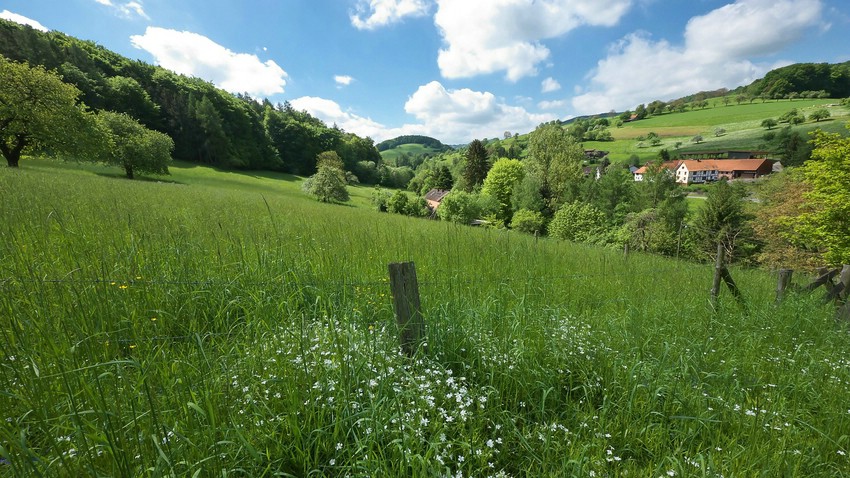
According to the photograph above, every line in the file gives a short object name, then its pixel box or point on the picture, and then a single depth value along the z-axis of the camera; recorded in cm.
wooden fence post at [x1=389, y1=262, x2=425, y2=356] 282
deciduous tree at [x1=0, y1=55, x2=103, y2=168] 2328
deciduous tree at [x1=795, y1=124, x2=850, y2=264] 1588
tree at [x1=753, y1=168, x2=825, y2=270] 2014
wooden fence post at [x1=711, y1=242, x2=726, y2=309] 507
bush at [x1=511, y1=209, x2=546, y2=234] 3750
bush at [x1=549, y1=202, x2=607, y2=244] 3105
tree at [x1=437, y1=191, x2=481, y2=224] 3903
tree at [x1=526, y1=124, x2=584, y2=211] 4275
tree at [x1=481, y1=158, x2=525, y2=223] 5016
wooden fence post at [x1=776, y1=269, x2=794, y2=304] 567
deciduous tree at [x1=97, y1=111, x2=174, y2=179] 3322
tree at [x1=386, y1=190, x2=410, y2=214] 4091
